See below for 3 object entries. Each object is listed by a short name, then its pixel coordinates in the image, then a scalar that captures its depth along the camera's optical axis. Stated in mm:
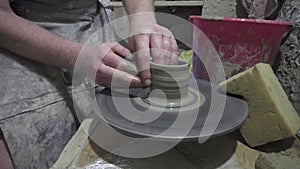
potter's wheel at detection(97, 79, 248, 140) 776
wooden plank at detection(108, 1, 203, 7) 2275
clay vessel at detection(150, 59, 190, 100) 868
